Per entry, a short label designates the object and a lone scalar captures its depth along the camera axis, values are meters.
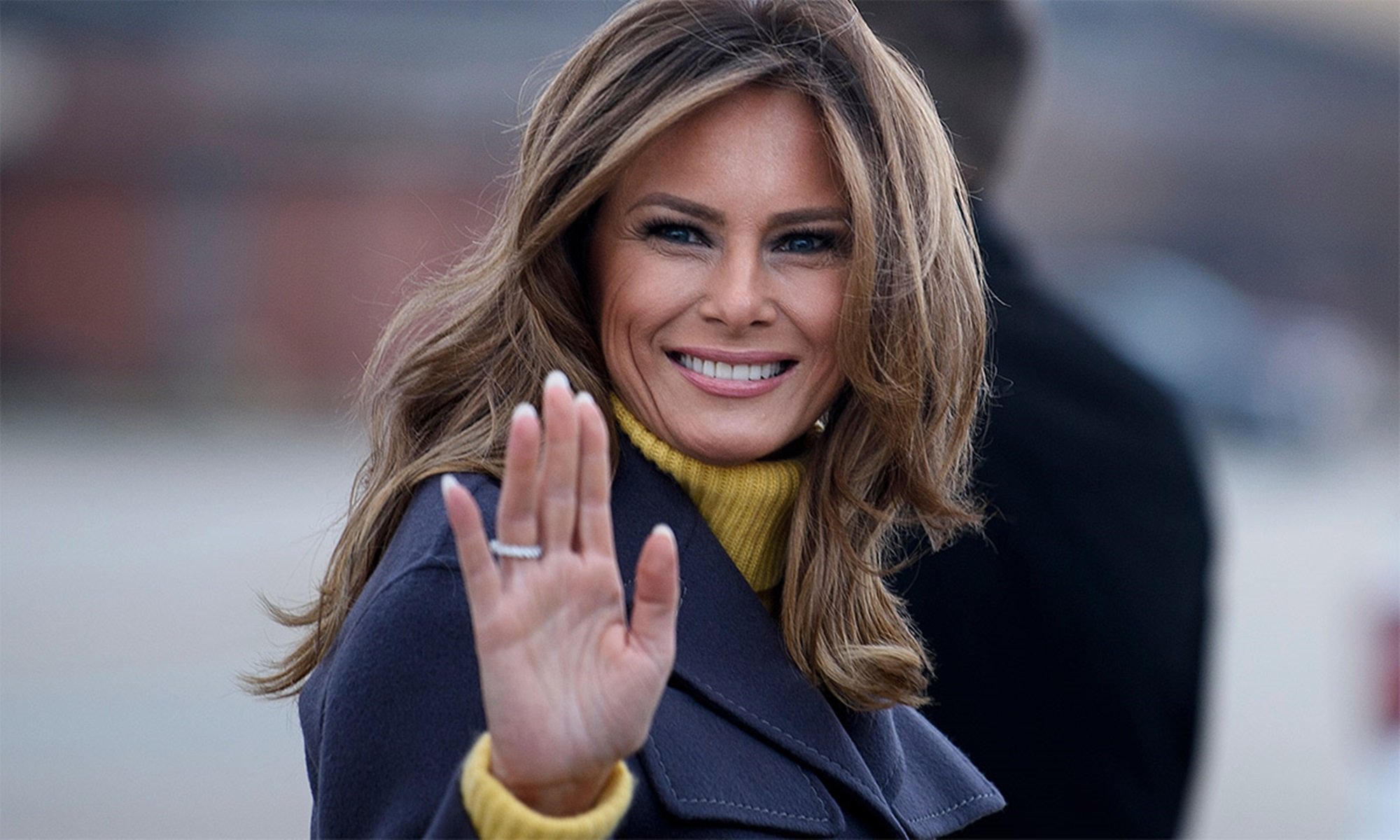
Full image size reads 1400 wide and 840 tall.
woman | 4.14
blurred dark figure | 6.24
